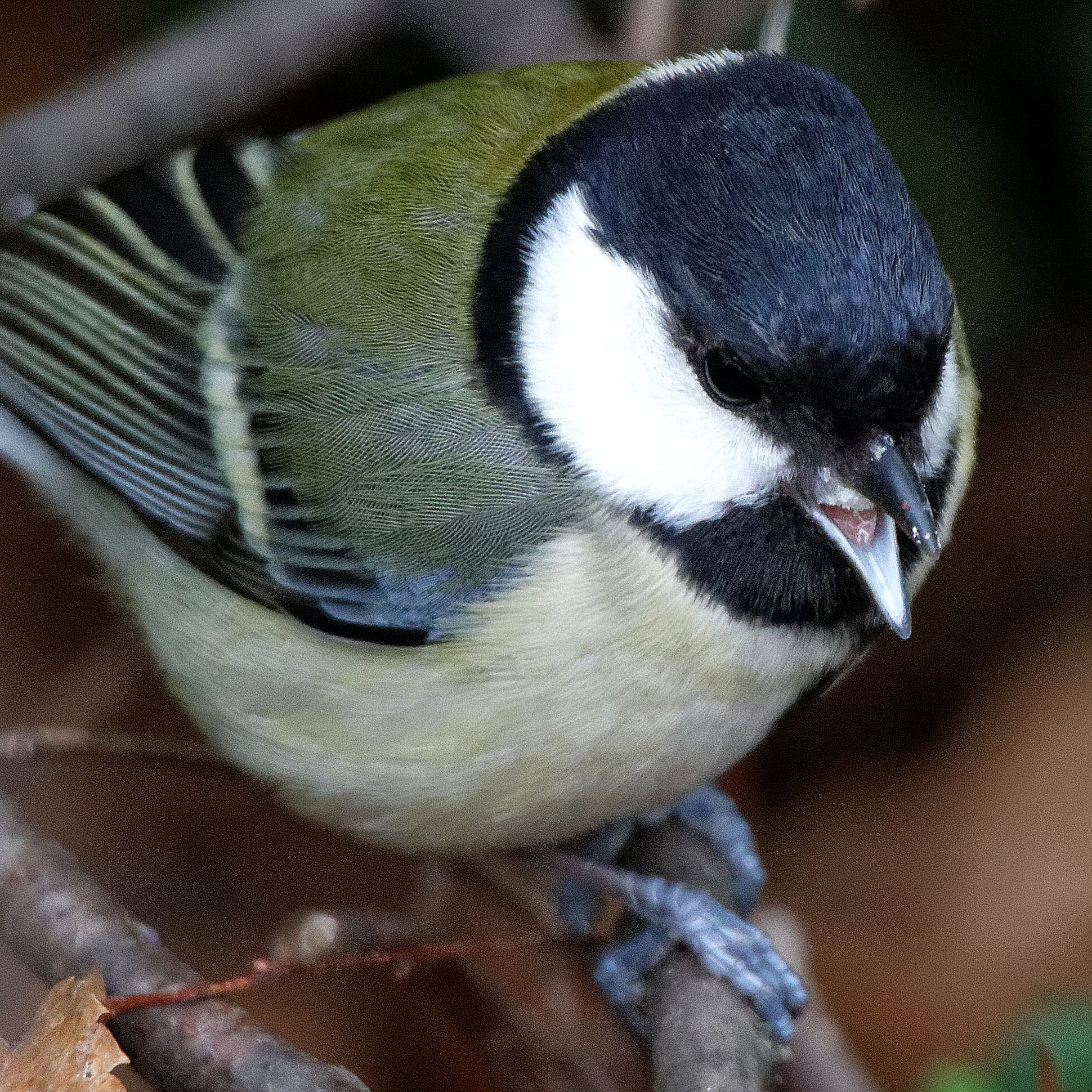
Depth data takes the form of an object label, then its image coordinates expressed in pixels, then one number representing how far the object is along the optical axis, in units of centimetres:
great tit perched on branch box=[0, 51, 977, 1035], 171
